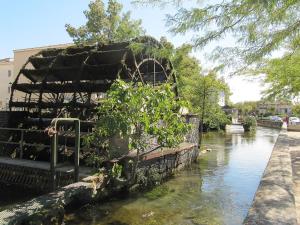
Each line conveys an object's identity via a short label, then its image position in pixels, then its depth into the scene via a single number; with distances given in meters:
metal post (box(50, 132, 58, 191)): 6.05
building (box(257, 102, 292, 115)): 76.82
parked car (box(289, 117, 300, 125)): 40.84
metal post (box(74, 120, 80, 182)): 6.55
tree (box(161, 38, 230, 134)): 18.77
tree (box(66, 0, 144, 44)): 27.92
